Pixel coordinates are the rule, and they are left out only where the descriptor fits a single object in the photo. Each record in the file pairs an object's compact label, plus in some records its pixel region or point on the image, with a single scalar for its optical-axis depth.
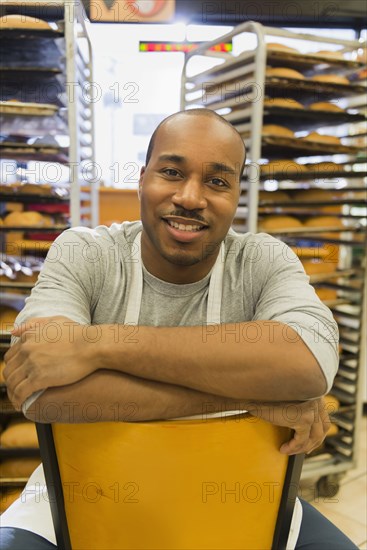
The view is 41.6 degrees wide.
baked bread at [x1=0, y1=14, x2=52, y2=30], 1.90
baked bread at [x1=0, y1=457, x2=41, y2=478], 2.20
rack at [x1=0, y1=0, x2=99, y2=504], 1.96
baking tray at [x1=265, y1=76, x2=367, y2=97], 2.14
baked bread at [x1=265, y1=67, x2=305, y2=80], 2.14
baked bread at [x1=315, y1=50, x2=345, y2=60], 2.26
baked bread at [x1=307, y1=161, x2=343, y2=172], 2.36
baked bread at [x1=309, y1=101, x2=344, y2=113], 2.33
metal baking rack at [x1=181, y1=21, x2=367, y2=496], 2.17
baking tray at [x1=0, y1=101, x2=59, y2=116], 1.96
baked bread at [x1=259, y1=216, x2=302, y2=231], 2.31
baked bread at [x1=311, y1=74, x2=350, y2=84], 2.24
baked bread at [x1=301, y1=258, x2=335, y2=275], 2.45
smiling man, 0.87
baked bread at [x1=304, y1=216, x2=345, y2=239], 2.50
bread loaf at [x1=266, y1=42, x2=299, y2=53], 2.17
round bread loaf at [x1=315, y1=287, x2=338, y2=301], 2.57
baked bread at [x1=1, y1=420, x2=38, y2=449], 2.15
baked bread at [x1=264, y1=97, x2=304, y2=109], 2.19
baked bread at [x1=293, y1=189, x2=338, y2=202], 2.46
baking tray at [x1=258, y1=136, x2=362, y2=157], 2.20
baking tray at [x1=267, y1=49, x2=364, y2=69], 2.14
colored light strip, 4.02
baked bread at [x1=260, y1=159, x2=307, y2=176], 2.18
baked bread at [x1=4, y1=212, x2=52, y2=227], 2.07
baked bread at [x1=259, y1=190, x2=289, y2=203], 2.31
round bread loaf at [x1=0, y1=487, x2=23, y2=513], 2.19
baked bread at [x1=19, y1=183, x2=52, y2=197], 2.08
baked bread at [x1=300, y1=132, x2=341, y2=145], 2.31
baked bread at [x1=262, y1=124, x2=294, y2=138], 2.24
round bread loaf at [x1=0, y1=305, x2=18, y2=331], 2.14
